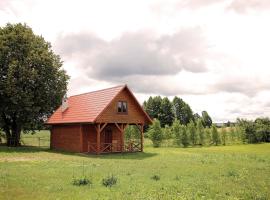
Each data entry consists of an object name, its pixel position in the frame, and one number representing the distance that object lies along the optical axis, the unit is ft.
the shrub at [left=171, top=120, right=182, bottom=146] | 192.24
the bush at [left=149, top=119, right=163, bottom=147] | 180.45
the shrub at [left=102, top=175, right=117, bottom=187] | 46.66
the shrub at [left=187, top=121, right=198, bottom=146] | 198.98
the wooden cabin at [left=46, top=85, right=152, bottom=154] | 111.96
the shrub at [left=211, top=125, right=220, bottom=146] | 210.38
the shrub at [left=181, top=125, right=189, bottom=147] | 191.83
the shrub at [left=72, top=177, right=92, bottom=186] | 46.75
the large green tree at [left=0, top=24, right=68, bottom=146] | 131.44
